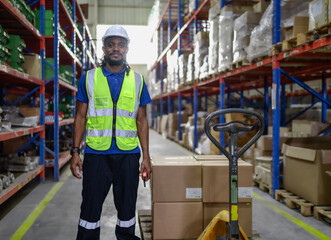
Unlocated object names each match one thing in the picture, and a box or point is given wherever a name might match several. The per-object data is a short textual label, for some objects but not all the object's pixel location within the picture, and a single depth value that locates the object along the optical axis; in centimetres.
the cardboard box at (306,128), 515
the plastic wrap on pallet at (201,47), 776
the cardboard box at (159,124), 1654
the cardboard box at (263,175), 467
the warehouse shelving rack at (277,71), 399
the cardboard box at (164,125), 1409
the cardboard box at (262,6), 531
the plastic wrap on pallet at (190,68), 873
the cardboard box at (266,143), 545
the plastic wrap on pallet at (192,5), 882
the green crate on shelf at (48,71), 584
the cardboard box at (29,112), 542
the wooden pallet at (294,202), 365
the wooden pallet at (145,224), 285
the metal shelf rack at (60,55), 544
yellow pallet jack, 217
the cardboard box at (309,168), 360
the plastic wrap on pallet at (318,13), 328
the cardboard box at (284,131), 591
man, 235
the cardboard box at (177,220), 276
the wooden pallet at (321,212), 347
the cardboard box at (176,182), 275
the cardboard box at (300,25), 388
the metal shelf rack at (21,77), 357
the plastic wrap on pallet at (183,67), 968
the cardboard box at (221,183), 276
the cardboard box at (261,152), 547
